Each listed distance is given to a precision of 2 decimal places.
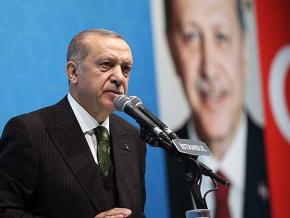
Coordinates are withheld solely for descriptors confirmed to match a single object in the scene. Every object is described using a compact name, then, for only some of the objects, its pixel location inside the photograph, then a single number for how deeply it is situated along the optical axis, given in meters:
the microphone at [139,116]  3.96
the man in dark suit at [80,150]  4.50
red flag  7.99
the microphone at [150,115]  3.98
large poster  7.20
